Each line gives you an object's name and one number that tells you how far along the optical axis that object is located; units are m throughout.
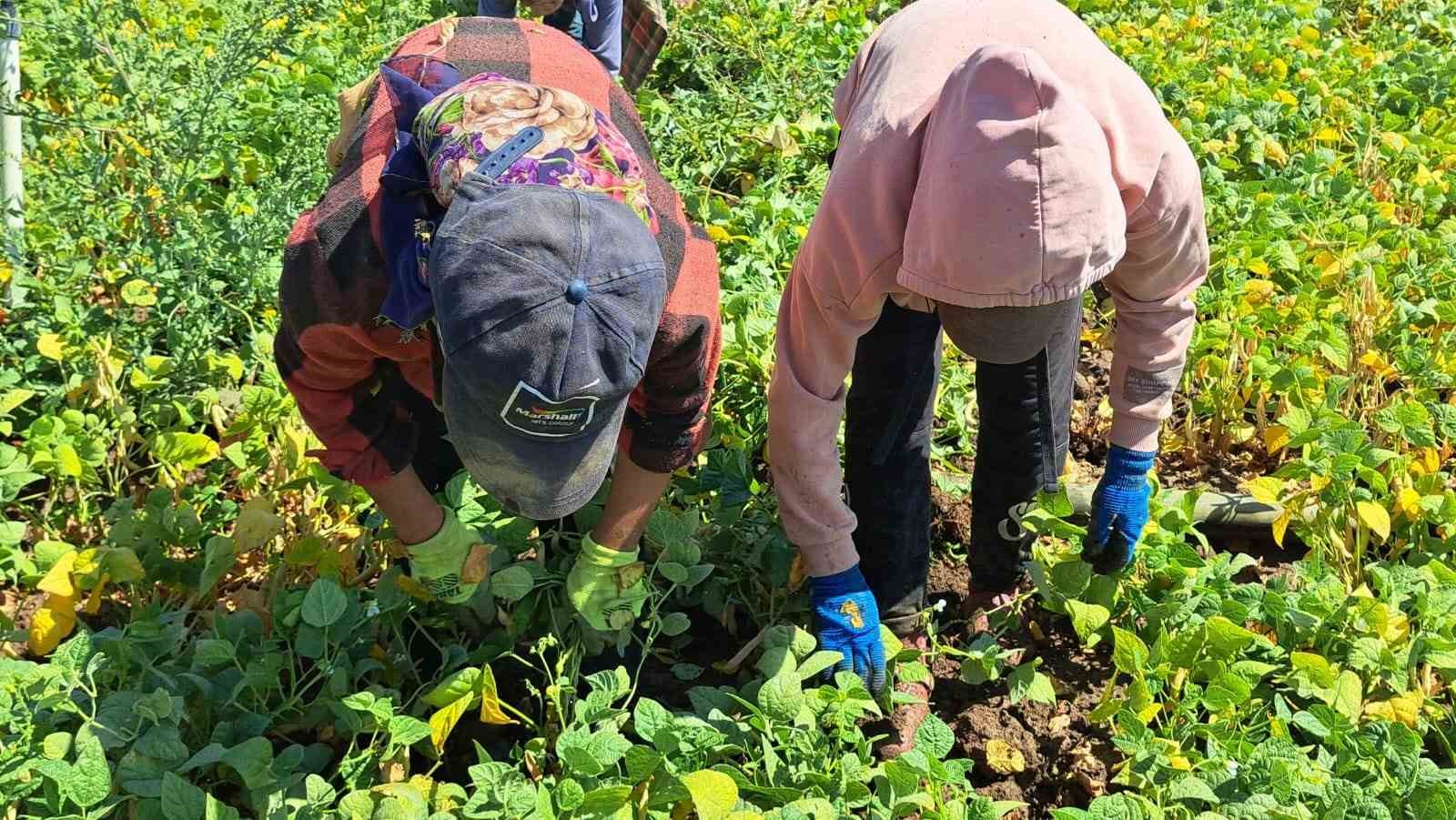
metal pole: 2.61
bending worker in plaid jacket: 1.32
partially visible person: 3.53
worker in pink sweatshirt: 1.42
